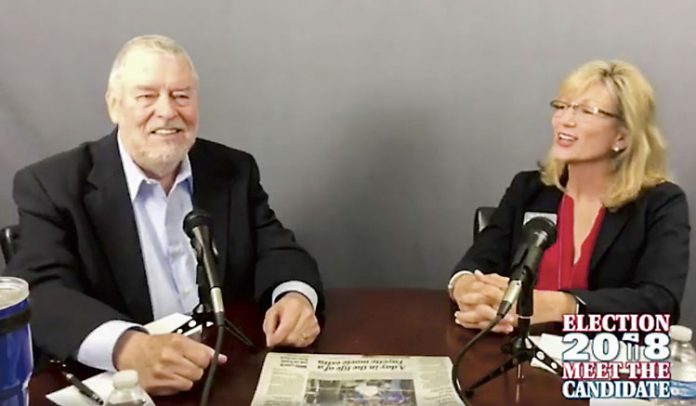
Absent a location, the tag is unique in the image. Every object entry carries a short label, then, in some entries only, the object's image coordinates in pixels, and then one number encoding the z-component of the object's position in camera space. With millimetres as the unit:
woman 2066
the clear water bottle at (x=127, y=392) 1186
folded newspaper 1387
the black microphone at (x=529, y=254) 1312
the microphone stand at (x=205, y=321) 1547
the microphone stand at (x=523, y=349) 1331
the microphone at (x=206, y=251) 1328
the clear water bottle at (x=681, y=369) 1360
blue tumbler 1016
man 1743
